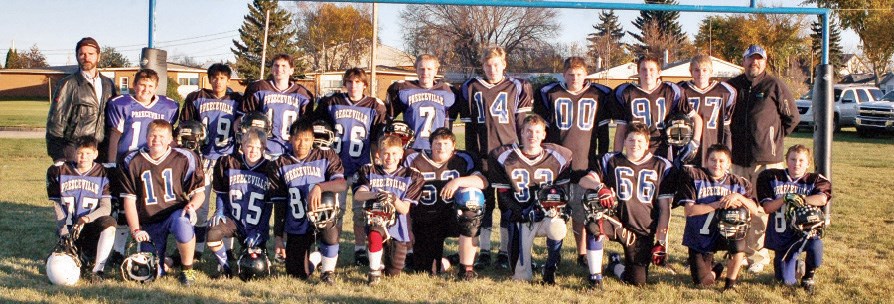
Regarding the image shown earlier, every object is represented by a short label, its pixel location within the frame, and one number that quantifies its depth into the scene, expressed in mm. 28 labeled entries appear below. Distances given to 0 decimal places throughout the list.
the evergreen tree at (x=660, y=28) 58844
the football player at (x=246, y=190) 5746
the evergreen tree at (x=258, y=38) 49875
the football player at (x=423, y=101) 6332
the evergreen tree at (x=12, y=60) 72688
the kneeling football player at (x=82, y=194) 5656
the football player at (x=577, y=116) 6211
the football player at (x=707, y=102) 6193
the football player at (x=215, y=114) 6387
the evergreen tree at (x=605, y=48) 54875
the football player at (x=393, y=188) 5672
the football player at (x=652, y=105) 6094
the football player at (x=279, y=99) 6359
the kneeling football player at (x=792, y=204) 5441
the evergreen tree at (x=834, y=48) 59000
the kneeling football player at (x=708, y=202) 5496
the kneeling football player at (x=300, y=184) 5688
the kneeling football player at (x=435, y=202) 5883
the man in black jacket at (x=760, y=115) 6301
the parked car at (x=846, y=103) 24953
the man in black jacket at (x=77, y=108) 6230
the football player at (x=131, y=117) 6145
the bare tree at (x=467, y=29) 49281
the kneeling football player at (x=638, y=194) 5562
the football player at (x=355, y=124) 6312
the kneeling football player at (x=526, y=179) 5652
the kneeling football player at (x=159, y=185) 5641
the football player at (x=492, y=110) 6285
